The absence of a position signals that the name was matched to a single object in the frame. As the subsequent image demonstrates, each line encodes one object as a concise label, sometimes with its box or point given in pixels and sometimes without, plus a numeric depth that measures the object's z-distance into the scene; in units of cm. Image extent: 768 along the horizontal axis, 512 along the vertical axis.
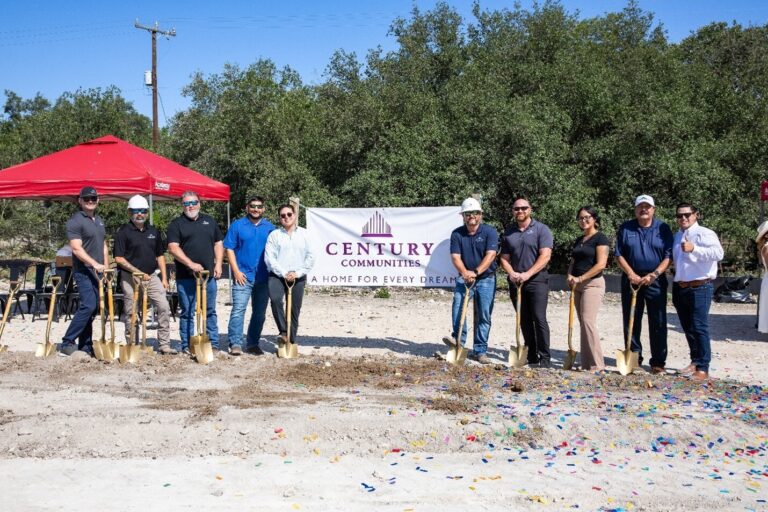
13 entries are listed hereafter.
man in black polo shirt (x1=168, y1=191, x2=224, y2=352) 916
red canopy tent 1273
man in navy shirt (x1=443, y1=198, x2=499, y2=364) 921
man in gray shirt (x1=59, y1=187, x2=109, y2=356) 897
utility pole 3166
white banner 1127
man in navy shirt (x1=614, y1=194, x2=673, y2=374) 846
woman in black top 855
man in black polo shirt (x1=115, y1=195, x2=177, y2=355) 916
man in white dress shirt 821
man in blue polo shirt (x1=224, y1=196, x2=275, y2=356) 936
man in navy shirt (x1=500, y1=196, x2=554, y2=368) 892
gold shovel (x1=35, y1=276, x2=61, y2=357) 915
